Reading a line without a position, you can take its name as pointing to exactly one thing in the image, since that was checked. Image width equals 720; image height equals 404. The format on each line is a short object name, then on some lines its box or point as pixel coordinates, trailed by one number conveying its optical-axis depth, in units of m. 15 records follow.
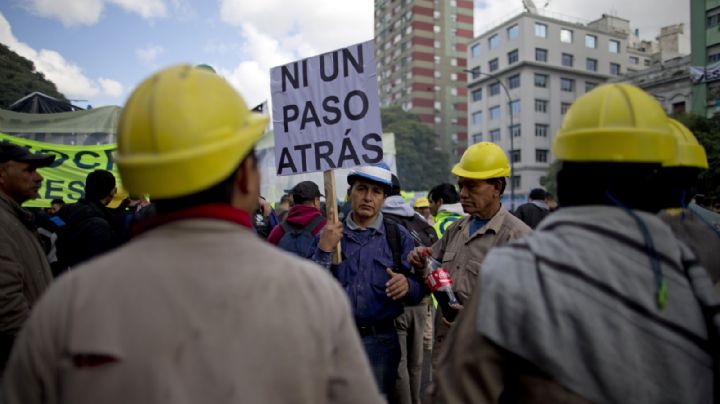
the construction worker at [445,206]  7.07
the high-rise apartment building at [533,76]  55.00
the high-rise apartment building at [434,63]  76.56
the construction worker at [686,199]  2.10
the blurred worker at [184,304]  0.98
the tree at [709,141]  20.95
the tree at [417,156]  59.75
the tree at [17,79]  23.56
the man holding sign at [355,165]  3.05
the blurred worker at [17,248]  2.71
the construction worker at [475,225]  3.11
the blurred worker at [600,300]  1.22
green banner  7.40
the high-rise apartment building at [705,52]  32.31
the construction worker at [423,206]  8.82
